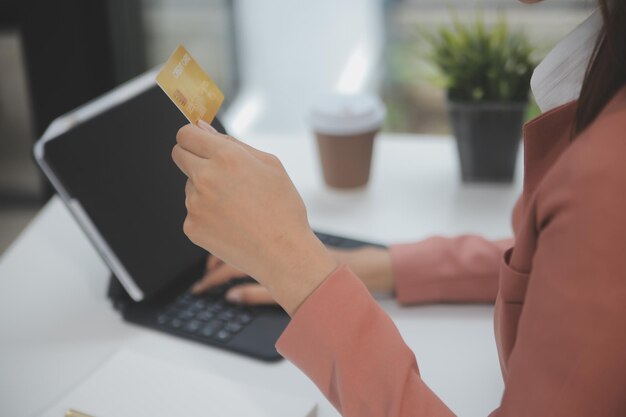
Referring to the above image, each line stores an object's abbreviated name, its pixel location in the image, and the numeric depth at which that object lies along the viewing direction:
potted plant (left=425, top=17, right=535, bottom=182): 1.22
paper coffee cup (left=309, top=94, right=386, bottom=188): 1.25
